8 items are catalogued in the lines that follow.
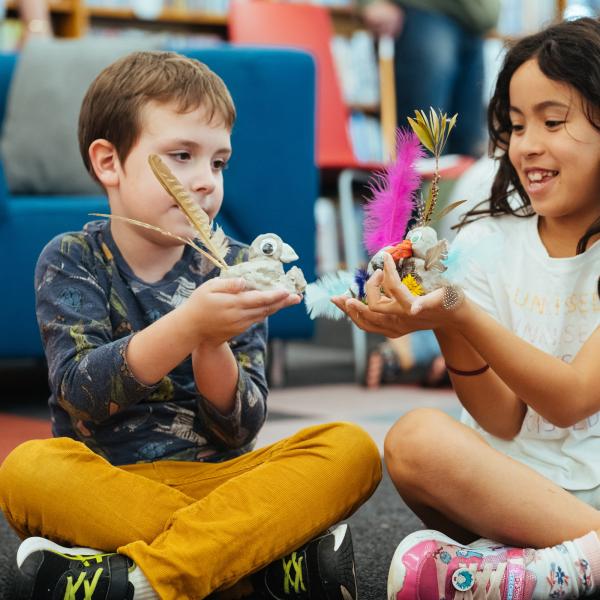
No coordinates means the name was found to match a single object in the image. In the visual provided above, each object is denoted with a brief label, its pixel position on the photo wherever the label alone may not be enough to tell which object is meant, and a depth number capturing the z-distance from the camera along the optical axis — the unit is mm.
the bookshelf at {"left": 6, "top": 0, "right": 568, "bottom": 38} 7671
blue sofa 4420
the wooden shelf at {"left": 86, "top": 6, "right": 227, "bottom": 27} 8043
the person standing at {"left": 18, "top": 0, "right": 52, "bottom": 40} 5924
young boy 1844
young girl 1873
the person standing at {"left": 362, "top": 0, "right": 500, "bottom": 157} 6268
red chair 6766
